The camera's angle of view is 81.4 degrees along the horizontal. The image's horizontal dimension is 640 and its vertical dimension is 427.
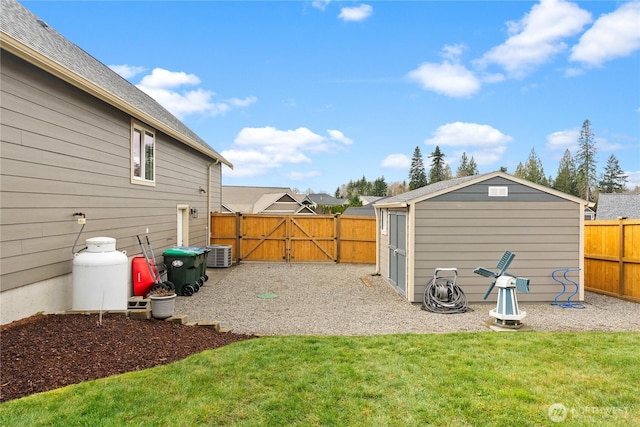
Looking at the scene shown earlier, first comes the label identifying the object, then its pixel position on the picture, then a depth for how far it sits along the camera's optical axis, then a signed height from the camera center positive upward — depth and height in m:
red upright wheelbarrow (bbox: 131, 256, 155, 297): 7.78 -1.25
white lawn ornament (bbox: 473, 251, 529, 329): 6.09 -1.43
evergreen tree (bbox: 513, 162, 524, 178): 62.88 +8.62
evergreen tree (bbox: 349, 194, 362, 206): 47.18 +2.37
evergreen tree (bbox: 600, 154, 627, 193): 54.00 +6.35
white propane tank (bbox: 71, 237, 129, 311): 5.54 -0.94
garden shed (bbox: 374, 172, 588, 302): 7.93 -0.28
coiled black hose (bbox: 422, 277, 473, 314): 7.30 -1.59
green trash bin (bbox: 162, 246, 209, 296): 8.61 -1.21
